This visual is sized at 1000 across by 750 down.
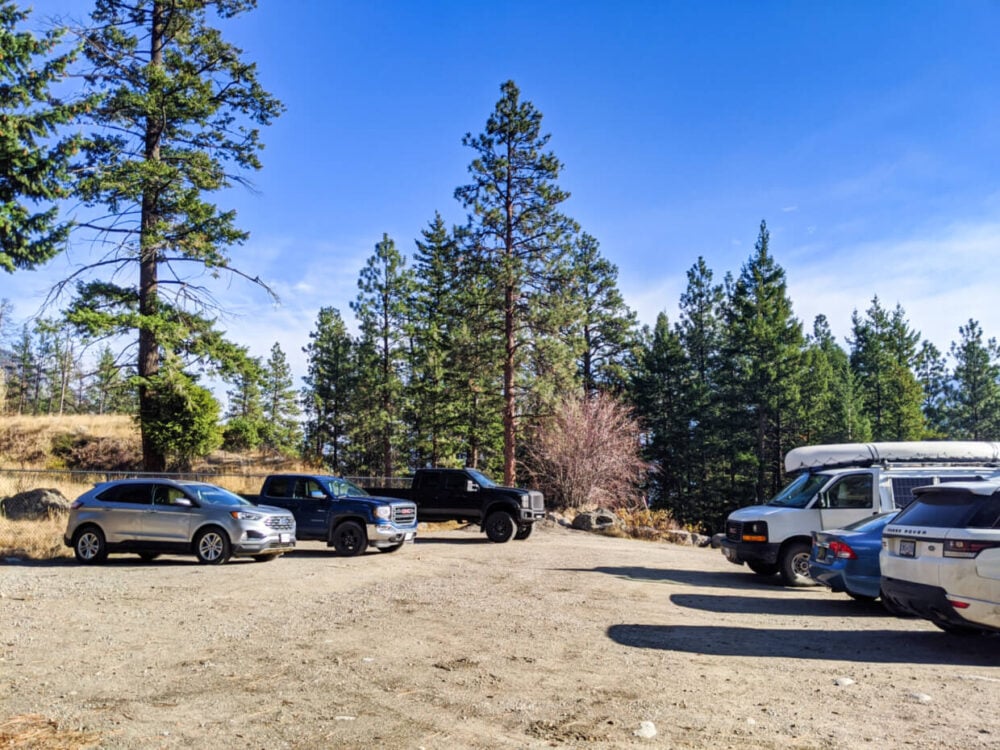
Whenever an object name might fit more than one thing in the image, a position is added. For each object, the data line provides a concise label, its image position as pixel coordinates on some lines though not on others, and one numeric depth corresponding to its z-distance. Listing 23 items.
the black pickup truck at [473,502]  19.31
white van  12.55
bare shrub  34.06
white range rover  6.84
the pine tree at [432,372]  43.78
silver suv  13.56
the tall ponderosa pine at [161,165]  21.75
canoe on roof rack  14.11
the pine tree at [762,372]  45.69
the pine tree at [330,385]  55.50
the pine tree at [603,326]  51.69
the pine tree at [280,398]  71.62
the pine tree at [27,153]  16.08
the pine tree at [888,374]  51.03
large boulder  17.61
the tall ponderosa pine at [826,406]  47.62
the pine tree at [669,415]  49.94
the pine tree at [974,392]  59.12
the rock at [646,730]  4.64
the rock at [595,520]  24.72
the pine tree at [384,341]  46.38
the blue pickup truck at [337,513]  15.74
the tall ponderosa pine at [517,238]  31.45
